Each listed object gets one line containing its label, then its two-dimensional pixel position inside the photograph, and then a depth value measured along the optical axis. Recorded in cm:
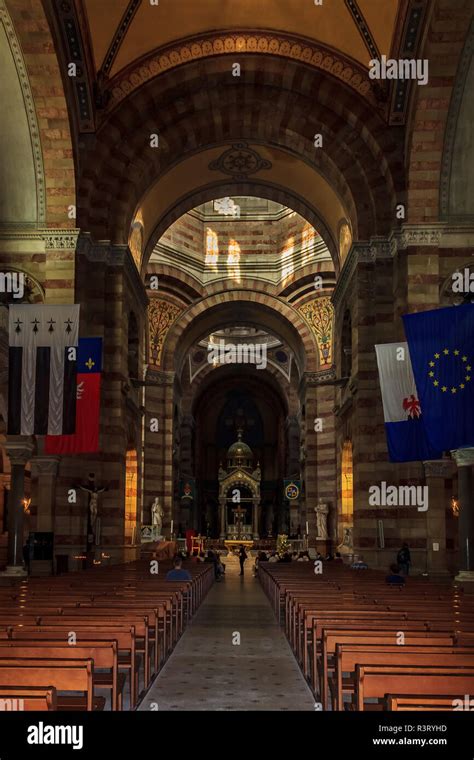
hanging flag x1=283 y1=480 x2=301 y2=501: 4747
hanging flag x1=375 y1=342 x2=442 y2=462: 1794
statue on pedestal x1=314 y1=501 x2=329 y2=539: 3684
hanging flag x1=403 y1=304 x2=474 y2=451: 1590
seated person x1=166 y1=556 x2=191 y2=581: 1630
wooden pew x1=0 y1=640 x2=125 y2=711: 656
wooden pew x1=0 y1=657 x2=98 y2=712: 577
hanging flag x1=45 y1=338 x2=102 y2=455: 1898
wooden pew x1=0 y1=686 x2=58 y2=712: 486
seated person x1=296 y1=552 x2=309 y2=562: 3178
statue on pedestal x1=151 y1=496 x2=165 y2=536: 3772
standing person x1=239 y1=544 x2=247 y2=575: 3342
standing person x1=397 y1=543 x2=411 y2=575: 2102
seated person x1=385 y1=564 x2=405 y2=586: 1527
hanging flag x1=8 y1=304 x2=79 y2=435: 1731
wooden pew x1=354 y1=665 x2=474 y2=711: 558
